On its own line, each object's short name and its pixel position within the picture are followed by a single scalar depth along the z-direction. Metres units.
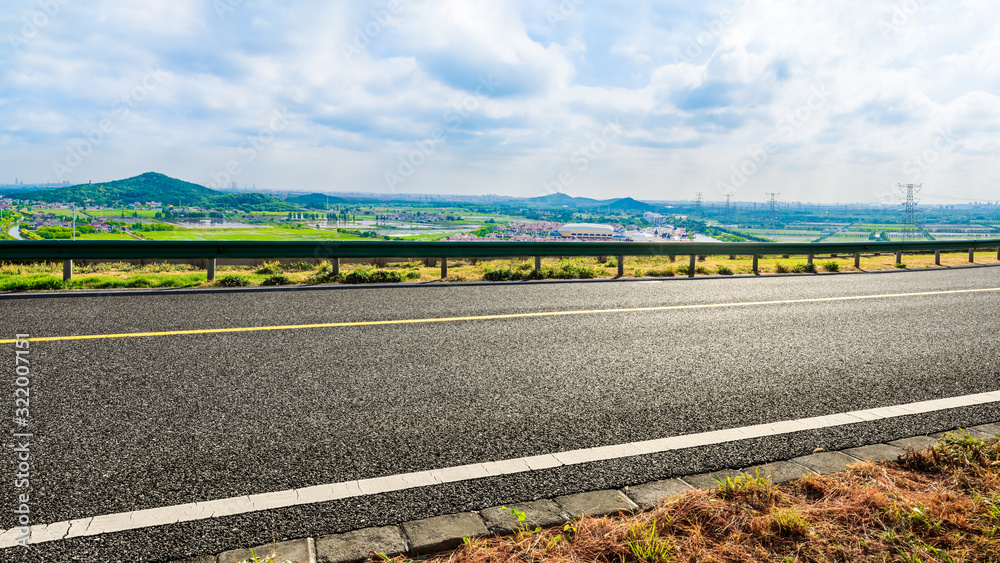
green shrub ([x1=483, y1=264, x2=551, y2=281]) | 10.91
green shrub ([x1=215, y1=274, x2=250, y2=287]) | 9.48
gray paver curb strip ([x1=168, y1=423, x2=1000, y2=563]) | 2.24
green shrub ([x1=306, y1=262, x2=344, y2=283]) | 10.24
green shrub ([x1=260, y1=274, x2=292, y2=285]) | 9.86
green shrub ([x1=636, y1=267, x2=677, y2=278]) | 12.26
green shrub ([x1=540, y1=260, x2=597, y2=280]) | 11.48
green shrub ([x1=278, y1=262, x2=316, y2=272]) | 12.90
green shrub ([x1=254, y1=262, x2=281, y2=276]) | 11.46
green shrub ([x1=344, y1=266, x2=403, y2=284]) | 10.34
